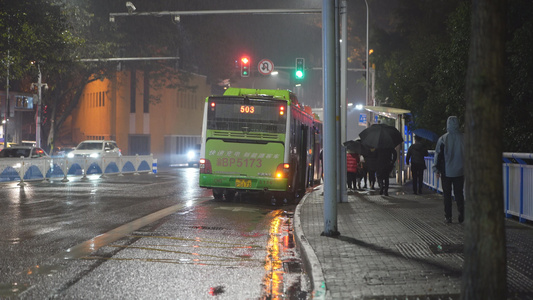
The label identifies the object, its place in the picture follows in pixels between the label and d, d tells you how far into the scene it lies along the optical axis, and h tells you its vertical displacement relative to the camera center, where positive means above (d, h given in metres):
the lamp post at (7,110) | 45.32 +2.73
